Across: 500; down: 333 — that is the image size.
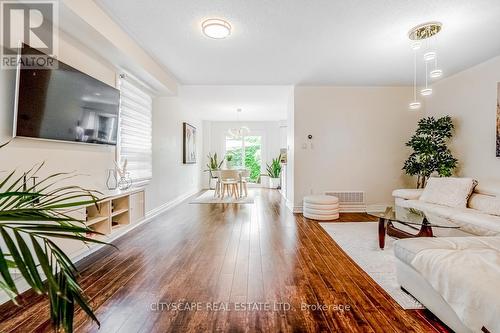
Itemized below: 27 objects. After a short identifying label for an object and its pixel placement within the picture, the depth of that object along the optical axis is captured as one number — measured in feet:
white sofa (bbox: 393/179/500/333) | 4.06
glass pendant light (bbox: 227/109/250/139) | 26.23
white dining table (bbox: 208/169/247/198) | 21.79
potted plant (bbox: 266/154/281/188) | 28.68
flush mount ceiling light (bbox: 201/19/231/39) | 8.43
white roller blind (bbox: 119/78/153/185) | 11.59
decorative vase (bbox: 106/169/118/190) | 10.25
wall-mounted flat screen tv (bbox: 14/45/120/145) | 6.36
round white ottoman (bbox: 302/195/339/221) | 13.97
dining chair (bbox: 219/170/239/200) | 21.45
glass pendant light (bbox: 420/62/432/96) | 10.30
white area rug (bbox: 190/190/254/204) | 19.89
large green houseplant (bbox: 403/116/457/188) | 13.37
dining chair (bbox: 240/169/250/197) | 21.99
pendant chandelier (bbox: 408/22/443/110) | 8.59
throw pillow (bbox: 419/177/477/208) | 10.66
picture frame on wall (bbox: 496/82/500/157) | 11.28
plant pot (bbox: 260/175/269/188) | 29.94
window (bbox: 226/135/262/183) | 30.42
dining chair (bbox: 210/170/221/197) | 22.40
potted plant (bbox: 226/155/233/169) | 30.12
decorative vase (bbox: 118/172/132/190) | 10.69
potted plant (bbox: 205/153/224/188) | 27.96
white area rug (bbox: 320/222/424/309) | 6.35
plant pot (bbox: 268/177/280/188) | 28.63
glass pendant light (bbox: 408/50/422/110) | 11.45
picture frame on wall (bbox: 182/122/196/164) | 20.85
